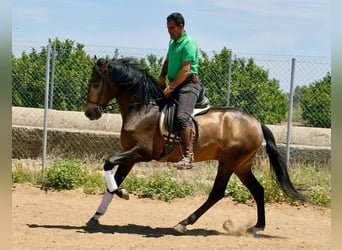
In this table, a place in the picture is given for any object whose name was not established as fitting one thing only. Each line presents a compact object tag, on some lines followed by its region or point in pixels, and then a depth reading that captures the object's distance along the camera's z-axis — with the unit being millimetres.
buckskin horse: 7430
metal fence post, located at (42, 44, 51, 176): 10914
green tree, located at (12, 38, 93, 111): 12617
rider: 7309
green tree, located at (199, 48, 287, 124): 11961
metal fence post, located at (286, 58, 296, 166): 10773
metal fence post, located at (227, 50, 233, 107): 11416
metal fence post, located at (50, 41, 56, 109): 11656
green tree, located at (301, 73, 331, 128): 11797
